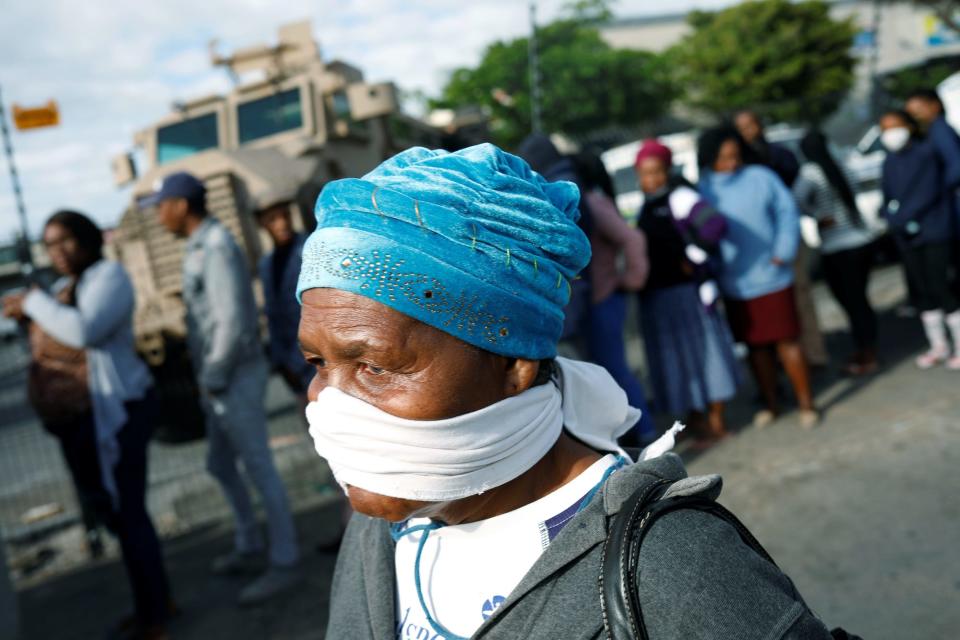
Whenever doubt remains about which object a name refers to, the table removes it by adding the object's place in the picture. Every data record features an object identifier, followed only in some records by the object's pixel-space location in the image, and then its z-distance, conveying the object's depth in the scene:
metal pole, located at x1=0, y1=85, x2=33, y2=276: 4.87
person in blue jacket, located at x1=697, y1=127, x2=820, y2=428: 5.12
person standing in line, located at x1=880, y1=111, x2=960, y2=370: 5.70
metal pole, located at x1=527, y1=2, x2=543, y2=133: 6.84
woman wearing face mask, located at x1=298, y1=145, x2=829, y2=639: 1.13
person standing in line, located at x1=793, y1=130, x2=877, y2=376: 6.14
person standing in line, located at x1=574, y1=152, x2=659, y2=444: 4.56
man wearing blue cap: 3.92
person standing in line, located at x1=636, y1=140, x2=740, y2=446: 5.12
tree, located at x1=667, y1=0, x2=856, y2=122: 34.50
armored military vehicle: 7.25
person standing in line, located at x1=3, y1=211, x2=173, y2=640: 3.63
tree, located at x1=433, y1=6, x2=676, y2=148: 34.18
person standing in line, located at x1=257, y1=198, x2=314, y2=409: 4.28
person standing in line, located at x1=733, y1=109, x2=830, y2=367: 6.05
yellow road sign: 5.36
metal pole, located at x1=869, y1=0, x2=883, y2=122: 14.14
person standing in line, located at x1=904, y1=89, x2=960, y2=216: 5.65
